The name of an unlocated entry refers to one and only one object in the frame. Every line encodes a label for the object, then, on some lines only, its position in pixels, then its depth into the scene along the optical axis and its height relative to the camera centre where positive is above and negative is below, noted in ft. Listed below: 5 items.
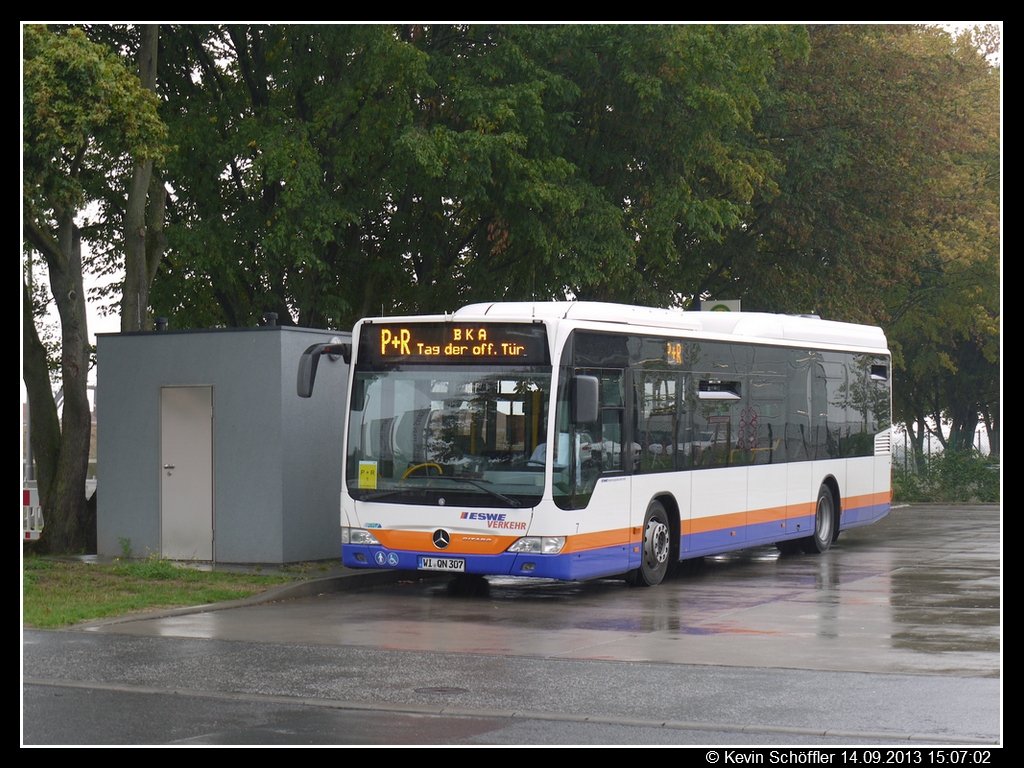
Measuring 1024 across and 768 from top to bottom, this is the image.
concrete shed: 58.80 -0.48
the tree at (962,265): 127.03 +15.47
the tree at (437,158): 73.05 +14.20
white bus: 49.90 -0.38
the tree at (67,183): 50.75 +9.53
